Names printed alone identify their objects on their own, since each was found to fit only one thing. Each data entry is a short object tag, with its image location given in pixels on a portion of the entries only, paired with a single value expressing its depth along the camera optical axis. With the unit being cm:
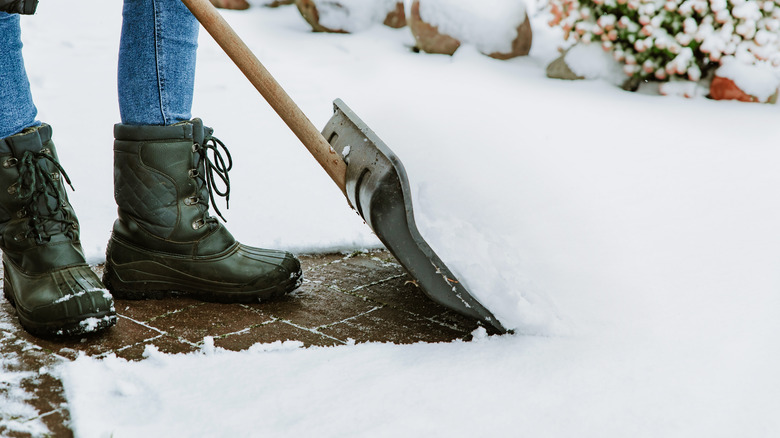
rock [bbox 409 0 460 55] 504
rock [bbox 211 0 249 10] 593
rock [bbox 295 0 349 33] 548
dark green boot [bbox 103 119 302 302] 182
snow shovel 148
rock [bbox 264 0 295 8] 601
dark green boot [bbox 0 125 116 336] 161
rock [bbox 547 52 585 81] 472
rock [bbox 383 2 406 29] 552
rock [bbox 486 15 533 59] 510
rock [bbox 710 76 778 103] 424
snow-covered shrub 410
